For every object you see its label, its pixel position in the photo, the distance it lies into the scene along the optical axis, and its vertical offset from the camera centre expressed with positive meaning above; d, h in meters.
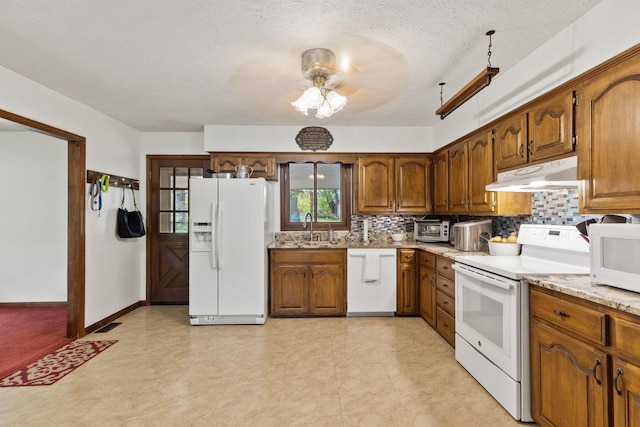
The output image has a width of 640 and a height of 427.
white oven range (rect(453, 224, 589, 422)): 1.93 -0.61
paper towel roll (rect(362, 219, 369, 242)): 4.30 -0.21
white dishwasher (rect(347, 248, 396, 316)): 3.91 -0.86
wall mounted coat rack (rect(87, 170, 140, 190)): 3.47 +0.43
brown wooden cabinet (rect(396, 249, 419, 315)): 3.92 -0.88
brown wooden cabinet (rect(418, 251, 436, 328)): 3.47 -0.79
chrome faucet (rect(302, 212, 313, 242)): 4.47 -0.08
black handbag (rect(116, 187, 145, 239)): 3.91 -0.09
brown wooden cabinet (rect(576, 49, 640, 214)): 1.53 +0.39
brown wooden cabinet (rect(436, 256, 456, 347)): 3.00 -0.81
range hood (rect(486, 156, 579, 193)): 1.92 +0.24
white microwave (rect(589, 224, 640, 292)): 1.43 -0.19
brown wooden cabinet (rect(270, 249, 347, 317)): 3.91 -0.82
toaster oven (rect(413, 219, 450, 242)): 4.02 -0.19
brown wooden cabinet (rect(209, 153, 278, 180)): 4.18 +0.69
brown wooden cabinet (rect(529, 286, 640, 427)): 1.32 -0.69
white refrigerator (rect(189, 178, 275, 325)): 3.66 -0.41
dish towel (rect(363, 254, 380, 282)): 3.86 -0.63
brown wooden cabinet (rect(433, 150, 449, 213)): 3.82 +0.41
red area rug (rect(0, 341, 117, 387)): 2.45 -1.23
